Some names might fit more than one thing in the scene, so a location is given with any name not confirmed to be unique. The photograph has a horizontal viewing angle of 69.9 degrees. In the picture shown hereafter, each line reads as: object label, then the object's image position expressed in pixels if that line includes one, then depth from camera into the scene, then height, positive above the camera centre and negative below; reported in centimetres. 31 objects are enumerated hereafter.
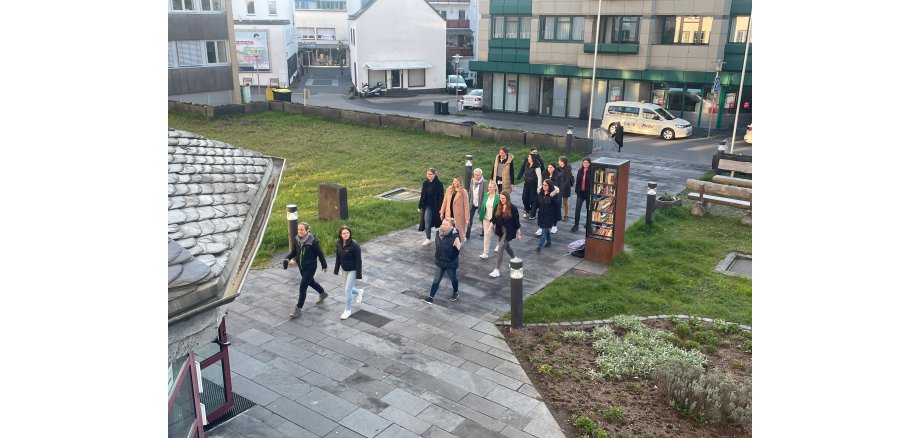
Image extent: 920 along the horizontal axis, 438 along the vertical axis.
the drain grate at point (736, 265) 1259 -371
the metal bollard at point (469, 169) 1812 -281
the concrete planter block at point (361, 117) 3100 -258
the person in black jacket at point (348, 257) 1008 -294
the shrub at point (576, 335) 966 -384
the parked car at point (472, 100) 3891 -205
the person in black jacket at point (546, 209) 1308 -280
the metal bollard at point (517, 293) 979 -331
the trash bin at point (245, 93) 3888 -196
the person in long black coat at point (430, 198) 1338 -270
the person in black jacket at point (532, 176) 1475 -241
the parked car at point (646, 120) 2912 -225
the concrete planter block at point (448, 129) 2768 -270
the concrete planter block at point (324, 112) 3256 -248
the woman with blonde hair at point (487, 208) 1252 -269
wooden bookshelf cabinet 1273 -272
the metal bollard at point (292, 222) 1288 -310
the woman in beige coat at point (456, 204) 1249 -262
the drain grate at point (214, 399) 742 -379
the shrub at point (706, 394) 749 -366
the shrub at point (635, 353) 868 -380
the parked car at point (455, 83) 4762 -137
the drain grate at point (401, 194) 1822 -360
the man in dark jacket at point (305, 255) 1001 -294
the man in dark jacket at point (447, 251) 1052 -293
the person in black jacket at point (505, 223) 1185 -280
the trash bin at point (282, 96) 3925 -209
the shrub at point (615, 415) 761 -393
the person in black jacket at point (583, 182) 1415 -245
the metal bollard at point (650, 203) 1528 -306
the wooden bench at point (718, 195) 1577 -298
